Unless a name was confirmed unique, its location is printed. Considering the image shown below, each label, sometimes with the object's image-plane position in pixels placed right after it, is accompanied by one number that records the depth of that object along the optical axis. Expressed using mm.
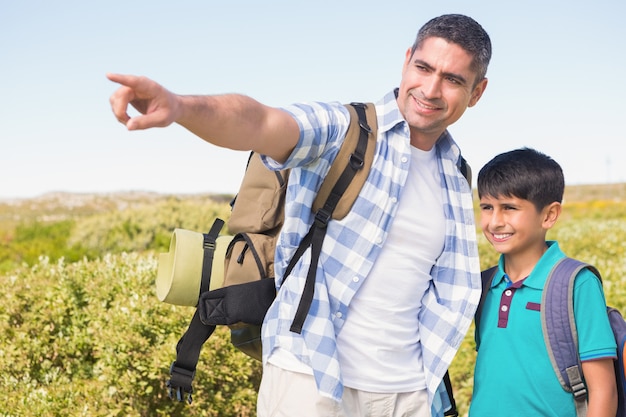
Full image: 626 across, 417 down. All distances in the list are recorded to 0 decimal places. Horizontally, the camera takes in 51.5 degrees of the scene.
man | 2088
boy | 2260
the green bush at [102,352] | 3566
